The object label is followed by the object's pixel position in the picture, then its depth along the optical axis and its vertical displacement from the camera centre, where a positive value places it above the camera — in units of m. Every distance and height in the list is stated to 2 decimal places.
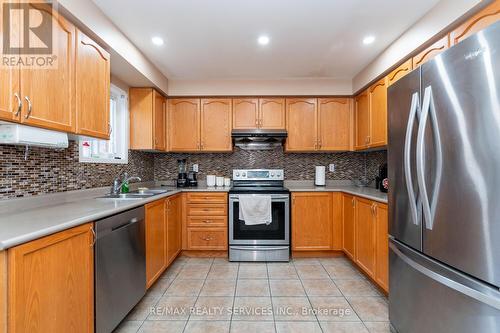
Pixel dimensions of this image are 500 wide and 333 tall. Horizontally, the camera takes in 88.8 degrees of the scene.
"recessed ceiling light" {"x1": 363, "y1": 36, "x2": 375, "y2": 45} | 2.33 +1.20
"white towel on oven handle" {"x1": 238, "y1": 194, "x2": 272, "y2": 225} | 3.10 -0.50
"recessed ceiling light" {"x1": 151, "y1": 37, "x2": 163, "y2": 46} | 2.34 +1.20
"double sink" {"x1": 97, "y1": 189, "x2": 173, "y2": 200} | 2.41 -0.26
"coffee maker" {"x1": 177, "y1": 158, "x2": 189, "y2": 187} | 3.57 -0.08
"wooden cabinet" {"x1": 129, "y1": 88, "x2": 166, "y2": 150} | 3.10 +0.62
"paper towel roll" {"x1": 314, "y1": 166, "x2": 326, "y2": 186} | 3.63 -0.10
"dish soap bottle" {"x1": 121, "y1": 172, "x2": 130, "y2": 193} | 2.70 -0.19
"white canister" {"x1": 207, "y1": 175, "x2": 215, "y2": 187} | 3.66 -0.16
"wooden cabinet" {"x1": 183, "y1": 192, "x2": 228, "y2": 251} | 3.22 -0.66
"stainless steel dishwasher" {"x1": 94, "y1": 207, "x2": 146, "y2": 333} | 1.53 -0.66
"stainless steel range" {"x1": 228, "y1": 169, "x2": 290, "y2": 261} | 3.13 -0.80
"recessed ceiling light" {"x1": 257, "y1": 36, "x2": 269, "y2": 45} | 2.32 +1.19
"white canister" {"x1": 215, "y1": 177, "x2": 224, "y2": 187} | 3.65 -0.18
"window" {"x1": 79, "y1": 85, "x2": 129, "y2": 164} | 2.75 +0.42
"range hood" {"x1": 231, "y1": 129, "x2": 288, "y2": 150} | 3.42 +0.42
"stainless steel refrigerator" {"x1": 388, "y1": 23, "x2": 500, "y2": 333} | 1.01 -0.10
